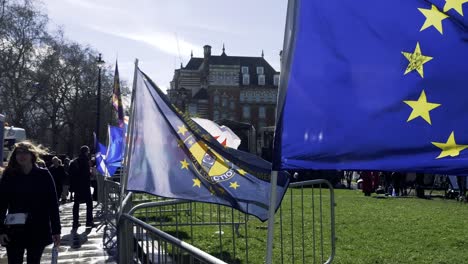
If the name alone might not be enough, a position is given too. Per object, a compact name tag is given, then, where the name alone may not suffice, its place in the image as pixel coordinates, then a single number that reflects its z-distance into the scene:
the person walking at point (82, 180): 12.33
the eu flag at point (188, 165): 4.21
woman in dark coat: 5.66
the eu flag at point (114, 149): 11.32
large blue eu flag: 2.73
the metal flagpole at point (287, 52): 2.80
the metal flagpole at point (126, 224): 4.84
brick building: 89.75
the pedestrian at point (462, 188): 19.58
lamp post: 26.48
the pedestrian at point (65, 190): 19.64
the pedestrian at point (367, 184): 23.48
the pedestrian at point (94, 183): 20.50
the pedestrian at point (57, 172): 14.19
